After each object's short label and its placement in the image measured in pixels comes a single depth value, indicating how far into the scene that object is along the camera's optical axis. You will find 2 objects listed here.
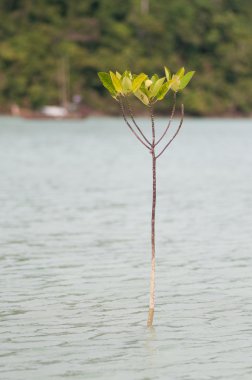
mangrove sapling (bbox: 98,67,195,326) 11.39
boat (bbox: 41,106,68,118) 113.56
